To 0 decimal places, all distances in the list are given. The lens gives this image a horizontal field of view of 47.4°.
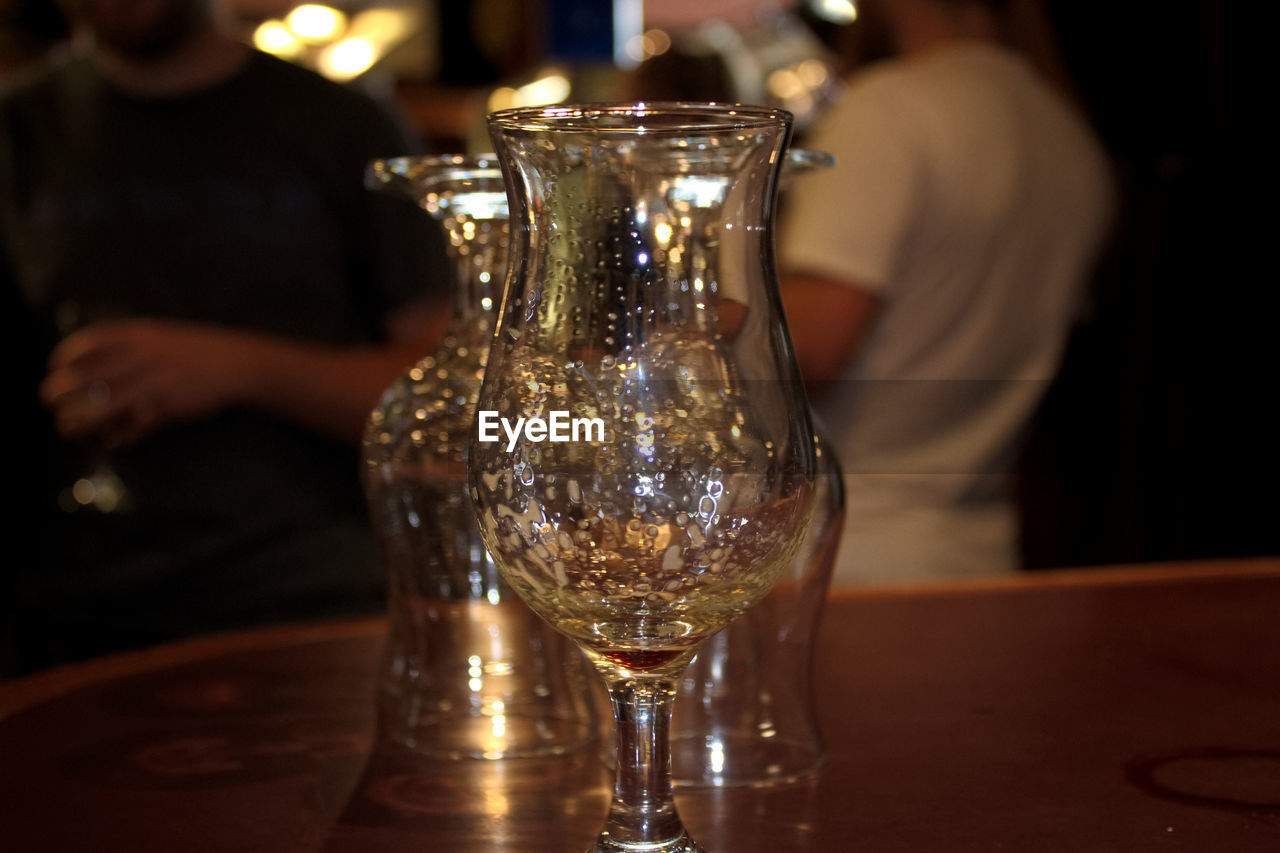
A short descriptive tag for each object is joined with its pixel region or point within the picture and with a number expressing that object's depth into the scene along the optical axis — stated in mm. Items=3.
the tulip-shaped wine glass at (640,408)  485
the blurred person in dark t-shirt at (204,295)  1545
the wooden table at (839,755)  547
